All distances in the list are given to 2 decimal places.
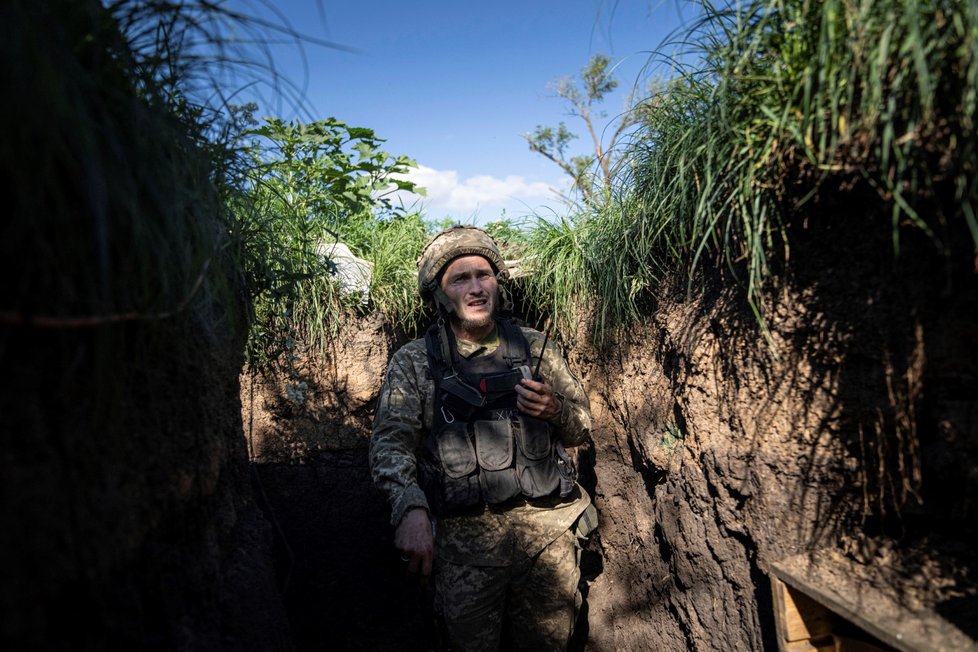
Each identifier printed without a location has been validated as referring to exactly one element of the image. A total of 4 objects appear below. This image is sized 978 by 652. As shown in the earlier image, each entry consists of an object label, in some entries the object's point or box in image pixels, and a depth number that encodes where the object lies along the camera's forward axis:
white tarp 3.39
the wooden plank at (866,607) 1.29
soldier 2.55
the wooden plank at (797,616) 1.67
